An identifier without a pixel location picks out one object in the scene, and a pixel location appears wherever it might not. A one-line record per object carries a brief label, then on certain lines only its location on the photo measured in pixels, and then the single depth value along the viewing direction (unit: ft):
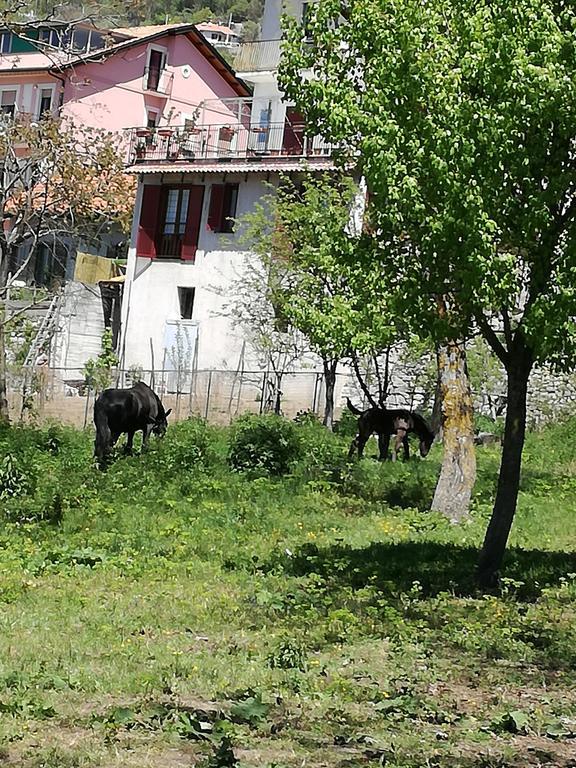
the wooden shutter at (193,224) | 164.55
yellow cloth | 185.78
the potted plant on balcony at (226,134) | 162.71
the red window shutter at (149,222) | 169.89
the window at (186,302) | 166.09
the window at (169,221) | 165.37
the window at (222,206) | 161.58
